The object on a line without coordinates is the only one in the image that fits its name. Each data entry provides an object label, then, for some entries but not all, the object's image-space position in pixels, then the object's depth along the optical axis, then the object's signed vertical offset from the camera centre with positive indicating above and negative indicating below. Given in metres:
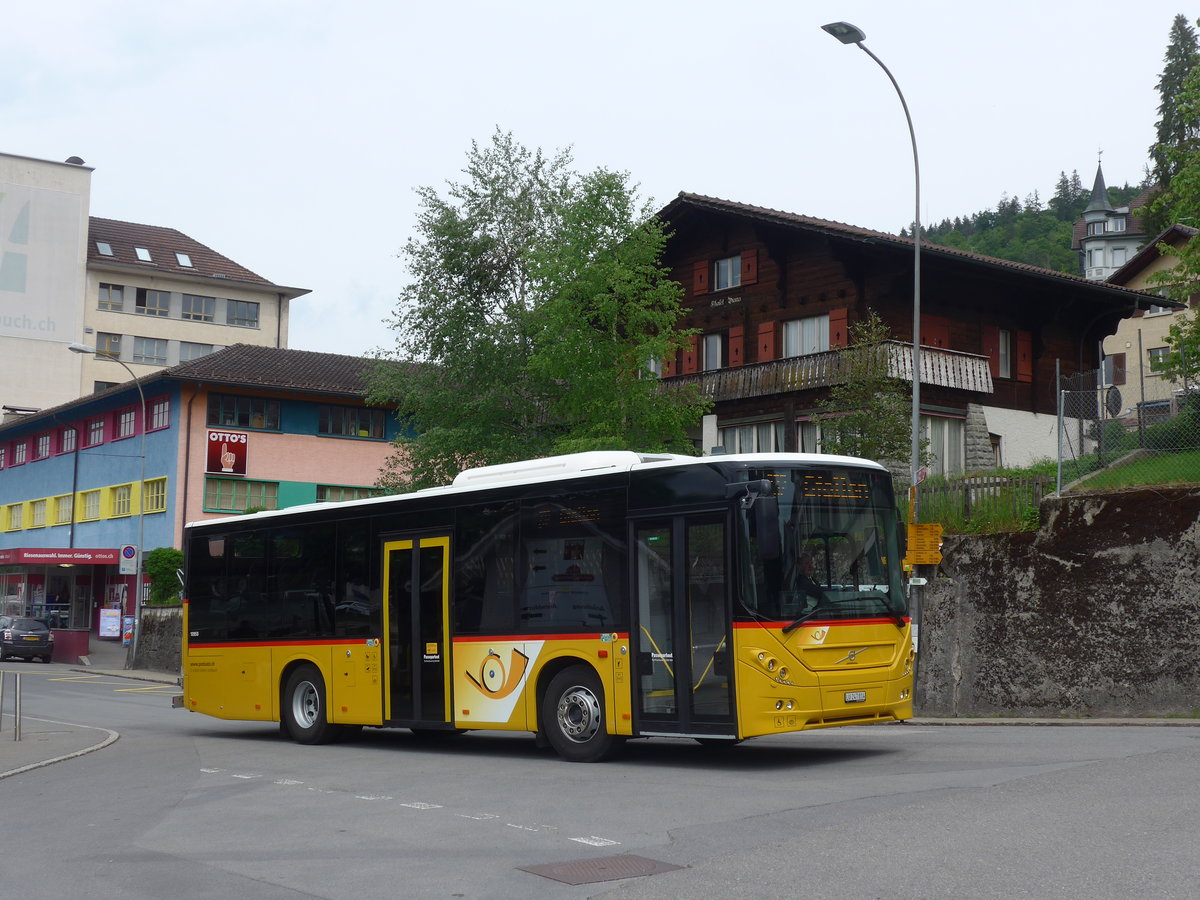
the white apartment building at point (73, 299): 80.31 +18.09
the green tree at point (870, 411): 31.22 +4.71
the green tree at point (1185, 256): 25.73 +6.84
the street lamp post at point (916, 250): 23.78 +6.98
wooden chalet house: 40.12 +8.95
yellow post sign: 22.75 +1.23
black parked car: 50.50 -1.00
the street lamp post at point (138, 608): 44.12 +0.11
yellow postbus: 13.46 +0.14
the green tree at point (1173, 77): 88.94 +37.54
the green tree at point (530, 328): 29.83 +7.08
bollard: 19.63 -1.49
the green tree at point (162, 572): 49.22 +1.40
